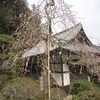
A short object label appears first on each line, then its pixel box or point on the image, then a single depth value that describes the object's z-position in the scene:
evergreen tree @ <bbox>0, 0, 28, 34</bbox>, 8.03
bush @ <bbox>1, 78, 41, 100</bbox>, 3.85
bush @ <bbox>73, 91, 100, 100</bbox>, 3.19
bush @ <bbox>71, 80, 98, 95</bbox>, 4.75
